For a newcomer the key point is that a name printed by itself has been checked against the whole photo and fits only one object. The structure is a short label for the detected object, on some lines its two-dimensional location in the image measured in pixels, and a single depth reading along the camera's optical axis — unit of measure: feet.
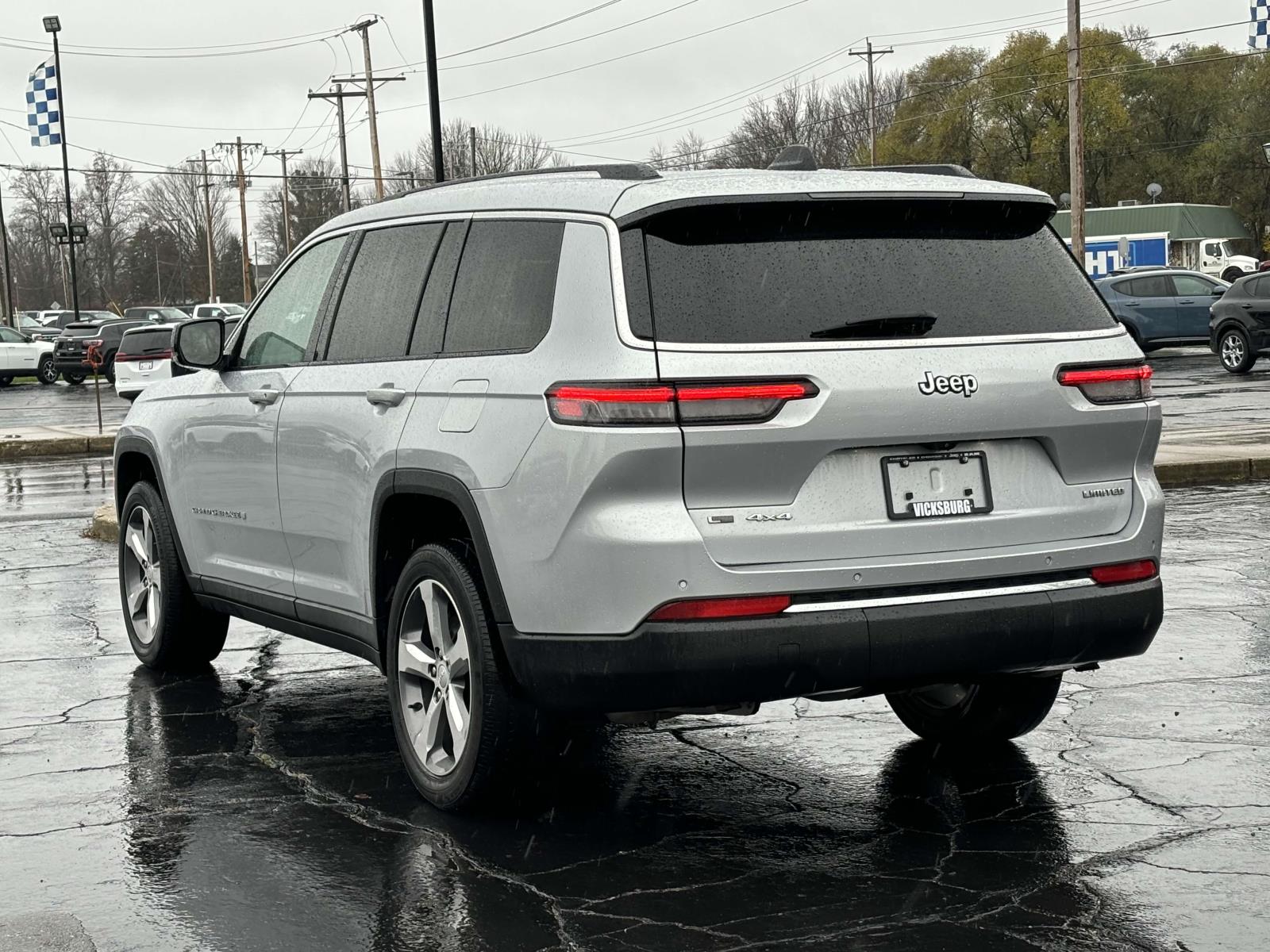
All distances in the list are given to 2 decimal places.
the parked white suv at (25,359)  151.64
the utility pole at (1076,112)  124.57
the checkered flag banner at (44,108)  175.52
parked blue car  114.11
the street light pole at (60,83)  169.17
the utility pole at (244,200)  266.16
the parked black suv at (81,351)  146.51
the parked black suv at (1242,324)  93.15
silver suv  14.80
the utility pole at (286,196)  331.36
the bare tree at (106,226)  443.32
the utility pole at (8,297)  208.85
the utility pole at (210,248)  331.90
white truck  214.07
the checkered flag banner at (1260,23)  141.90
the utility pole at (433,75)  89.40
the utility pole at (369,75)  205.77
